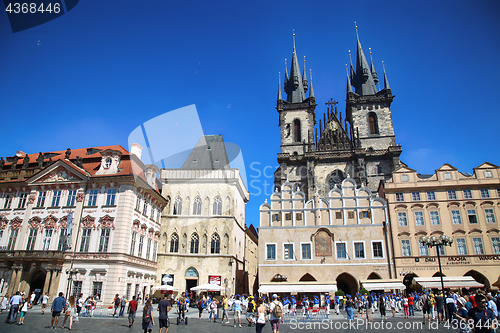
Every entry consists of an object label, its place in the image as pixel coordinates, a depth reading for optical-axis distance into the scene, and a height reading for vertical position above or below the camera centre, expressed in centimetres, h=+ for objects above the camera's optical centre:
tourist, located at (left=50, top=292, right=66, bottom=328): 1454 -96
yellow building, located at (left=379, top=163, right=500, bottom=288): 3259 +632
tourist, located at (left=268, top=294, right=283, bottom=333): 1124 -95
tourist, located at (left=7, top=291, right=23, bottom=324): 1616 -113
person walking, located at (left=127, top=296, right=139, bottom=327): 1636 -129
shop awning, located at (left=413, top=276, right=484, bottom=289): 2934 +36
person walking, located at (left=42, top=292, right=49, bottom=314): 2241 -129
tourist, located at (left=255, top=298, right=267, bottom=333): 1144 -105
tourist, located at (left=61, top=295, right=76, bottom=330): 1499 -110
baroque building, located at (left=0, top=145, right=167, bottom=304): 2920 +497
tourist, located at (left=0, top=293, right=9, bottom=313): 2087 -134
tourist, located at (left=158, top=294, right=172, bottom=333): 1202 -99
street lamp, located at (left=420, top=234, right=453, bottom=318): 2216 +287
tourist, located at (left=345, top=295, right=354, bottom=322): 1724 -123
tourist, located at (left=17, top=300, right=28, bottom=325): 1586 -128
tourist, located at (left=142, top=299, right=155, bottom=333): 1145 -114
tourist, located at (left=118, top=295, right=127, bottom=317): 2270 -148
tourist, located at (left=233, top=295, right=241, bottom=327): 1903 -127
